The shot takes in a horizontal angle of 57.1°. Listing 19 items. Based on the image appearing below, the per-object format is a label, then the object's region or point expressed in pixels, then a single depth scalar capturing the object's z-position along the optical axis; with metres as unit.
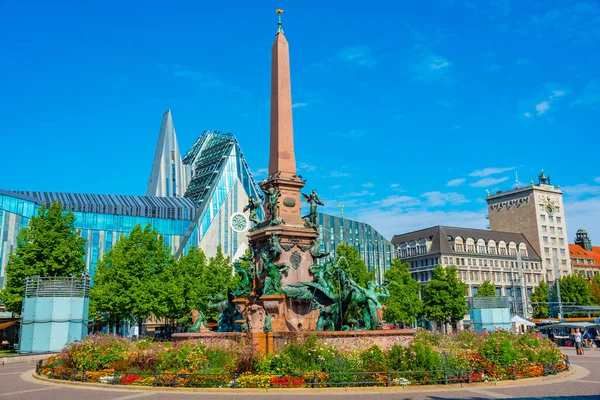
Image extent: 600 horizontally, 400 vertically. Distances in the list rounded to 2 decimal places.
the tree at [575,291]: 80.25
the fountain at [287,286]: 19.36
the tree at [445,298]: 60.41
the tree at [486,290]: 73.44
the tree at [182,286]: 41.97
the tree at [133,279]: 40.19
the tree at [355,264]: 48.06
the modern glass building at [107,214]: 77.50
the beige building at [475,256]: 91.94
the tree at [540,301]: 81.00
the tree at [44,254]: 37.56
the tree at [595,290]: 83.73
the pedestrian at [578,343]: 29.77
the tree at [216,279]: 47.03
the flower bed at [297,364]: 14.57
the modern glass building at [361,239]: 102.75
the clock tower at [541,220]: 102.31
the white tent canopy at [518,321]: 46.59
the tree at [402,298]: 56.31
